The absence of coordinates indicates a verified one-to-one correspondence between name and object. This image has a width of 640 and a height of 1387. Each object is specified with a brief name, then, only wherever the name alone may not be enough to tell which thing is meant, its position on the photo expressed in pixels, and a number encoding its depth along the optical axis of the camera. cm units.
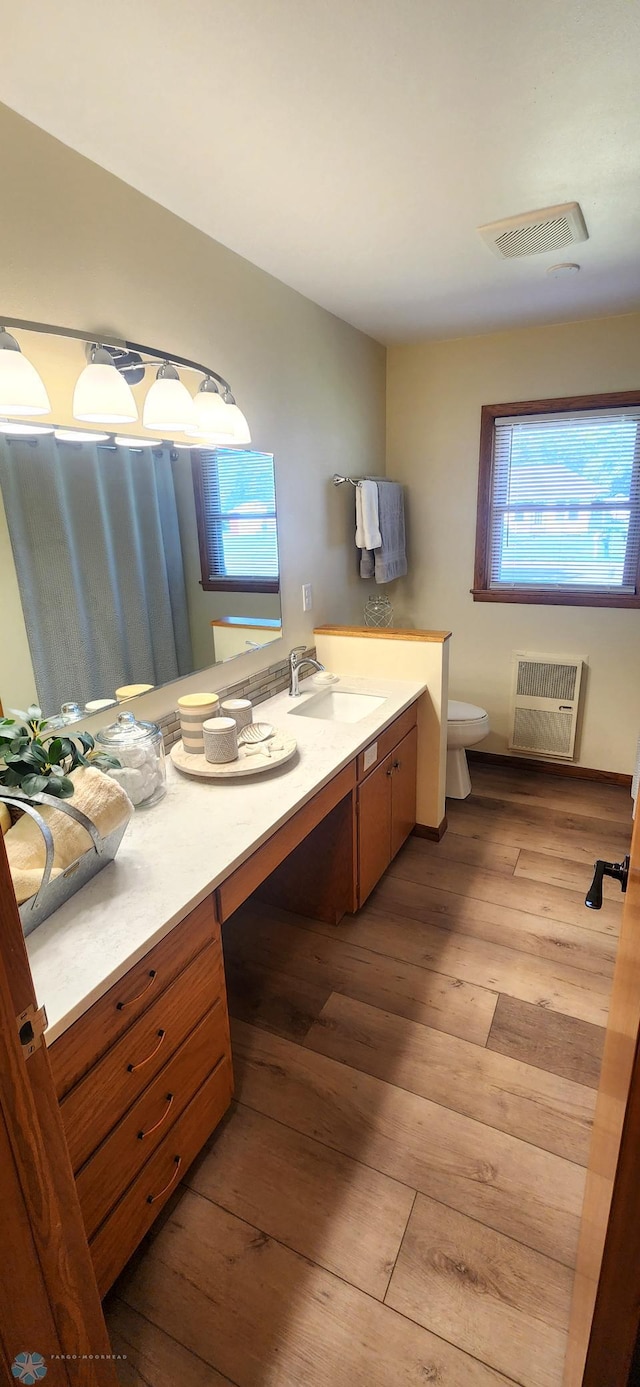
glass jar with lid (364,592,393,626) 337
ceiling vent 185
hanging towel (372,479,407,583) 310
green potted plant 110
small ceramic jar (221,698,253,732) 187
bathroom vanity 101
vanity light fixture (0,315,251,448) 124
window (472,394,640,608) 306
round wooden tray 166
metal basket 103
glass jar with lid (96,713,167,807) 150
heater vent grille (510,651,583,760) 334
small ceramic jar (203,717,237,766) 169
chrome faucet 242
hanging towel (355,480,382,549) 292
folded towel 105
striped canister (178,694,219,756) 177
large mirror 141
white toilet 301
